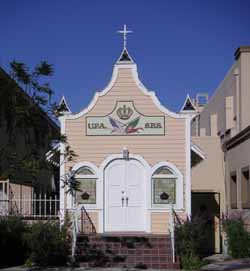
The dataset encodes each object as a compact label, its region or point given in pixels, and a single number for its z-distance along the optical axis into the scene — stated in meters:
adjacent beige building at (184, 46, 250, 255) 22.02
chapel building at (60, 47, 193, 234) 20.50
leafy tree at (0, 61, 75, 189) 12.67
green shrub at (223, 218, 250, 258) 18.77
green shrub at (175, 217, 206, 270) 17.31
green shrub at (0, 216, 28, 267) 18.28
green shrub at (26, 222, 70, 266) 17.44
